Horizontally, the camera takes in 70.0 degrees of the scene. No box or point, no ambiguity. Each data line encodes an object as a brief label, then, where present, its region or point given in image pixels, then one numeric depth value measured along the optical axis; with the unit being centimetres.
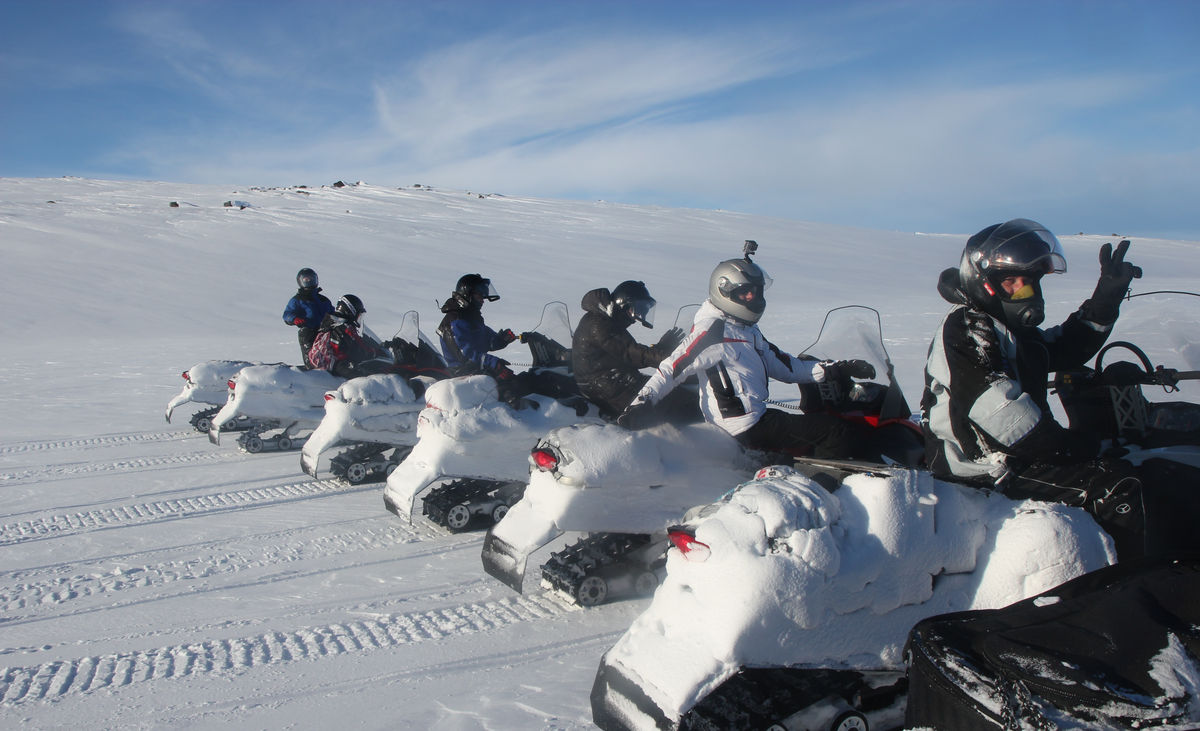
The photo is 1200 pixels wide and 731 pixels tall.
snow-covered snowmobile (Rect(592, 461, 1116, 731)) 246
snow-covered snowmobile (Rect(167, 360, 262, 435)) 903
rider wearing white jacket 431
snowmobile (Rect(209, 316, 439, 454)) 805
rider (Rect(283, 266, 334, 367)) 927
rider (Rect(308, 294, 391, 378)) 834
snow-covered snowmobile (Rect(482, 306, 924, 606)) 410
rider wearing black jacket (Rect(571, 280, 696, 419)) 559
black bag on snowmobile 187
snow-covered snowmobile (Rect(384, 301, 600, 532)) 547
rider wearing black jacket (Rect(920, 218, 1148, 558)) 292
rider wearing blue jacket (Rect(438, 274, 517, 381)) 725
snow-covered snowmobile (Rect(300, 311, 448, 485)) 679
